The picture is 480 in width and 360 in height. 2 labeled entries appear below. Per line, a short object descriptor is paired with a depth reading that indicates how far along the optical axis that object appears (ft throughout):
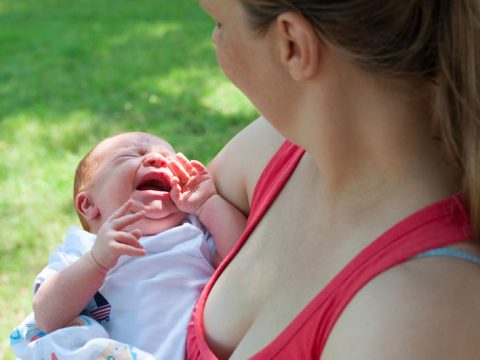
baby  5.39
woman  4.55
